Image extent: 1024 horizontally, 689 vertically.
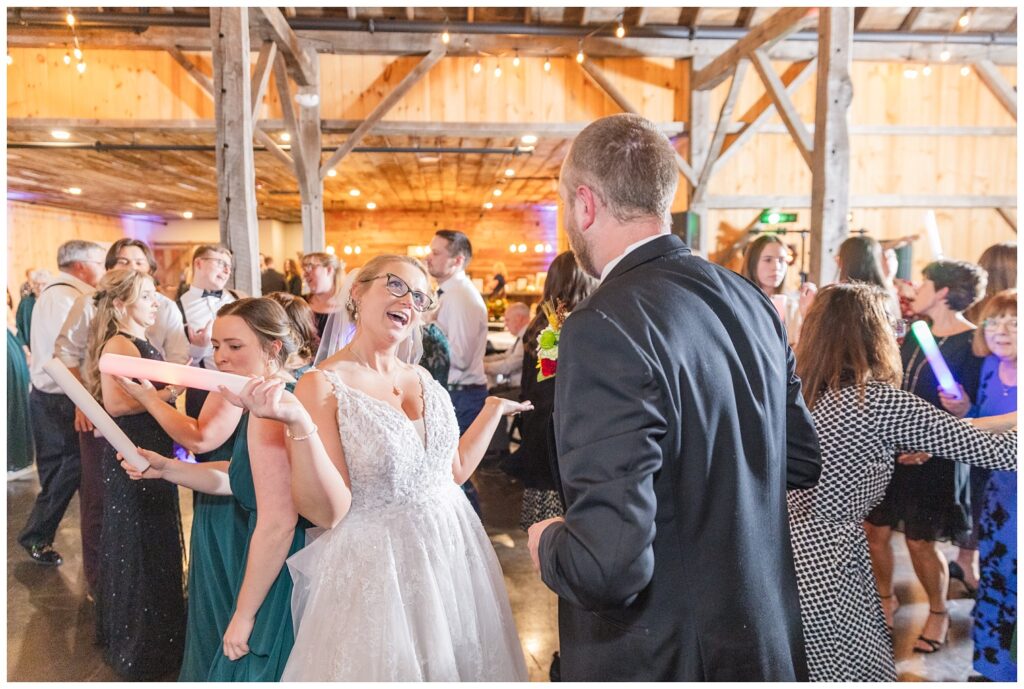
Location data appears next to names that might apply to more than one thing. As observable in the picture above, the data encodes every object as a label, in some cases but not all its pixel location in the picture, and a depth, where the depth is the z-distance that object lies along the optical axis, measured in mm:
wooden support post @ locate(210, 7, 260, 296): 3752
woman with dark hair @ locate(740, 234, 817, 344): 3861
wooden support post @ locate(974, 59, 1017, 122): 7676
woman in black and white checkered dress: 1907
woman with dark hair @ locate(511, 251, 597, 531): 2607
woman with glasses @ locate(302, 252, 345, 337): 4328
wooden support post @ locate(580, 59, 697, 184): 7449
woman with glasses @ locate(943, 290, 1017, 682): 2238
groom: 978
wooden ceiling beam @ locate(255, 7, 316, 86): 5141
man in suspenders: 3854
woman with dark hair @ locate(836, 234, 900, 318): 3410
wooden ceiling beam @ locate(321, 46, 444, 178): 7066
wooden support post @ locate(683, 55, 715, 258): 7633
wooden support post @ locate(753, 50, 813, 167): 5004
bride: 1558
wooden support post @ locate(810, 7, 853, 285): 4379
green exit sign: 7441
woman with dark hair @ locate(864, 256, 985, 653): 2885
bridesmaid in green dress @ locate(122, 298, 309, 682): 1591
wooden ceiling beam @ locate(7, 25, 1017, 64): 6898
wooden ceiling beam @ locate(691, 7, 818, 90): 5223
